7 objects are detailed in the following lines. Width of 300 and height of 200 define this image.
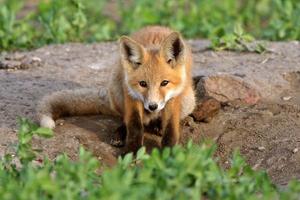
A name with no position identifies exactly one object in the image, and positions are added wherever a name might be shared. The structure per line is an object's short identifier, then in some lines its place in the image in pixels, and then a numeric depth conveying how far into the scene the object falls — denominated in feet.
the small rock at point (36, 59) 56.95
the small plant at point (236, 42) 57.57
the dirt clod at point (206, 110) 46.83
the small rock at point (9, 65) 55.77
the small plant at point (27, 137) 34.27
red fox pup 41.98
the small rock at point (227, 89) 48.34
